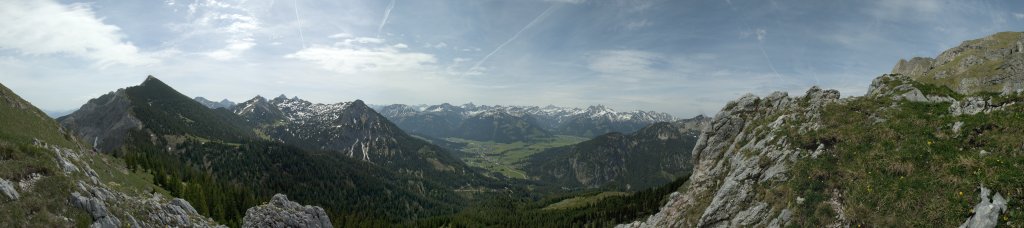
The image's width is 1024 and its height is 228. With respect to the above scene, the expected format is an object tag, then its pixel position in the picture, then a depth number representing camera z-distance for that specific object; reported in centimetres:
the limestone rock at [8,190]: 3185
